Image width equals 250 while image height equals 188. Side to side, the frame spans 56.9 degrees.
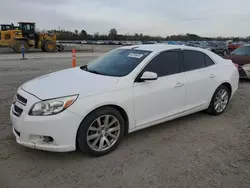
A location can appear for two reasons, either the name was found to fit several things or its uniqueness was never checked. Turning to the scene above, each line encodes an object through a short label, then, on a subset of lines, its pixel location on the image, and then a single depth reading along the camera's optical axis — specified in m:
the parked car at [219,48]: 24.98
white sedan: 2.90
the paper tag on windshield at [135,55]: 3.86
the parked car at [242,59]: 8.46
